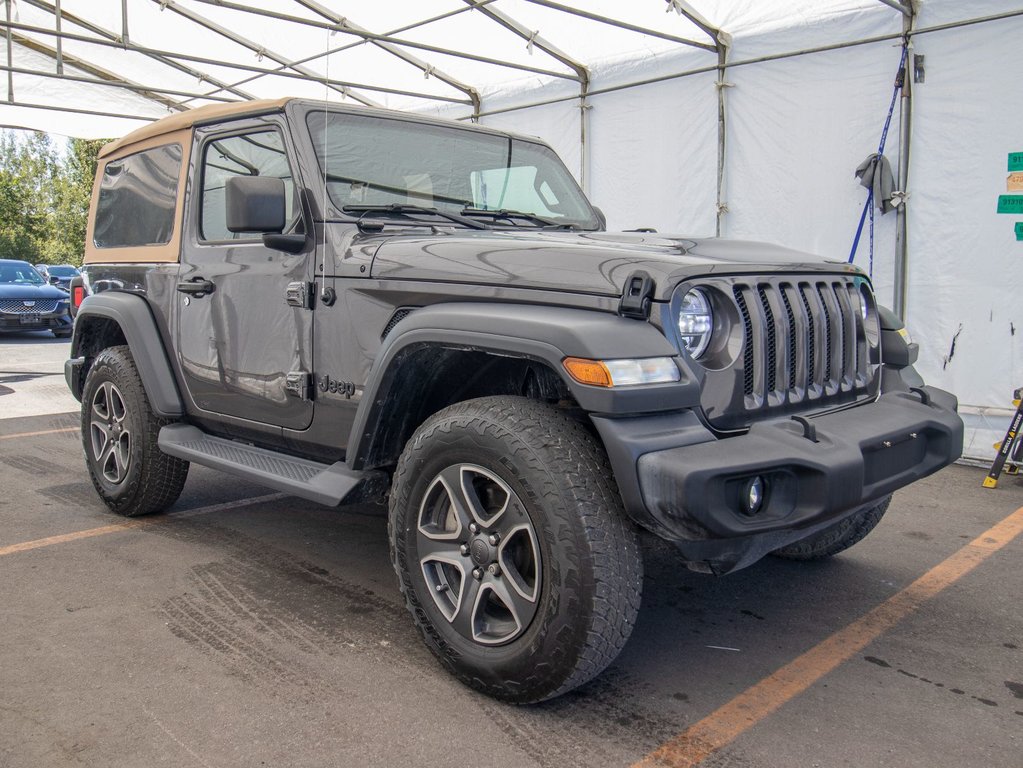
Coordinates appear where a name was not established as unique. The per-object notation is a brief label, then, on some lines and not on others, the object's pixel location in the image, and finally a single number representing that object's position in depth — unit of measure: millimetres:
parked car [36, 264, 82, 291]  22125
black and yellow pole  5652
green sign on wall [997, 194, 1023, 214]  6383
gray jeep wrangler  2395
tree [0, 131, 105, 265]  33000
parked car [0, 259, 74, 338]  15398
